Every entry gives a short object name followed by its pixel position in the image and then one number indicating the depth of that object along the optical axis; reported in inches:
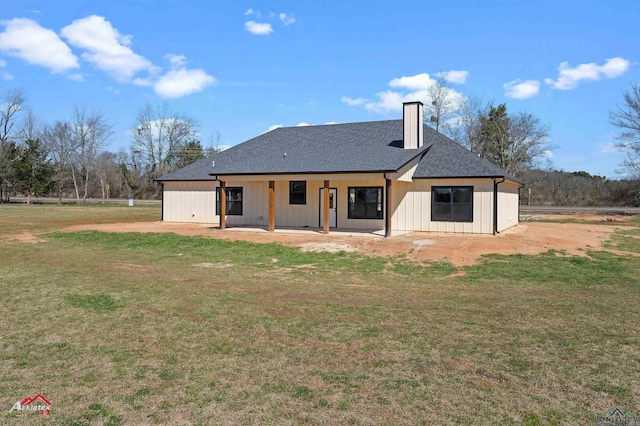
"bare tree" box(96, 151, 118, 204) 2566.4
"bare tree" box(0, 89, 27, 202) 2022.6
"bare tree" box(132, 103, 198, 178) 2325.3
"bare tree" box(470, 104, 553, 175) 1779.0
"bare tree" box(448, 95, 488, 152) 1859.0
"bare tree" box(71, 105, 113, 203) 2251.5
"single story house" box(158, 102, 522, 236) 746.2
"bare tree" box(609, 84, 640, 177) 1496.1
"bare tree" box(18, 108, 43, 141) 2321.6
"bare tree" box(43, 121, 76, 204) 2258.9
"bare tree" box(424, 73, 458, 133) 1756.9
